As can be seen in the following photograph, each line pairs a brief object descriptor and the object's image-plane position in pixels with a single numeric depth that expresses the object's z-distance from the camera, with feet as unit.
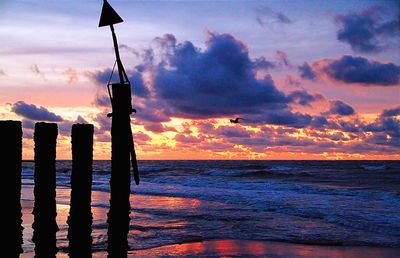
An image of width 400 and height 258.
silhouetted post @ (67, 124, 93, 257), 26.40
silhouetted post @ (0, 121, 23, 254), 23.02
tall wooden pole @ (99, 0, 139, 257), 25.14
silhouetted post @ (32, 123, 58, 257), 26.21
